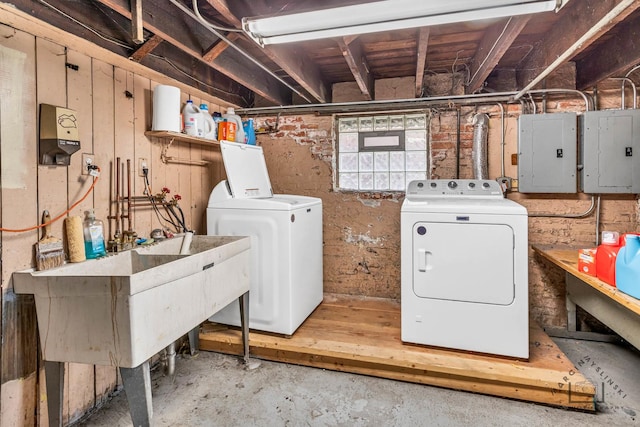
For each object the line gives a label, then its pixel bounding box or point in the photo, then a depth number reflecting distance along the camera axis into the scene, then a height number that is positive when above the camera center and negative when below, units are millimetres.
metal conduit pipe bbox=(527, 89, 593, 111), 2787 +977
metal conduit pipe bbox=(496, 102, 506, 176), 3002 +617
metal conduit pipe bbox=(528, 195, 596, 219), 2854 -53
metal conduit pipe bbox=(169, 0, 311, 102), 1585 +984
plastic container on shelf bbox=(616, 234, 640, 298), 1655 -297
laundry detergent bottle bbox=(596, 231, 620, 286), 1890 -283
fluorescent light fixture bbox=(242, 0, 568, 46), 1502 +931
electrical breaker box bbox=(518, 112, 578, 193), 2766 +478
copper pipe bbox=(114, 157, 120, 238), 2144 +78
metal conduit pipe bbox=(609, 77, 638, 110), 2686 +942
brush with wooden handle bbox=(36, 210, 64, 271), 1679 -208
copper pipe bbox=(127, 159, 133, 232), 2215 +77
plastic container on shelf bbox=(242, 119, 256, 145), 3395 +798
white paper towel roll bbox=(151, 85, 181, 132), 2361 +727
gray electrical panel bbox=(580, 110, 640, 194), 2611 +462
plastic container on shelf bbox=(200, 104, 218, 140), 2791 +726
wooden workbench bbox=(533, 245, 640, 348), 1818 -620
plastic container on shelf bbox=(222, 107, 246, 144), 3219 +856
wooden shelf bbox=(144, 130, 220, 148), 2377 +562
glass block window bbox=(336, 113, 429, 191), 3277 +587
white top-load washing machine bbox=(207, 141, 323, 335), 2572 -267
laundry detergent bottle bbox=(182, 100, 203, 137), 2635 +723
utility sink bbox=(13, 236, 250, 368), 1409 -451
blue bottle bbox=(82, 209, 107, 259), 1935 -159
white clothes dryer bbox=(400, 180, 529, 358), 2211 -461
